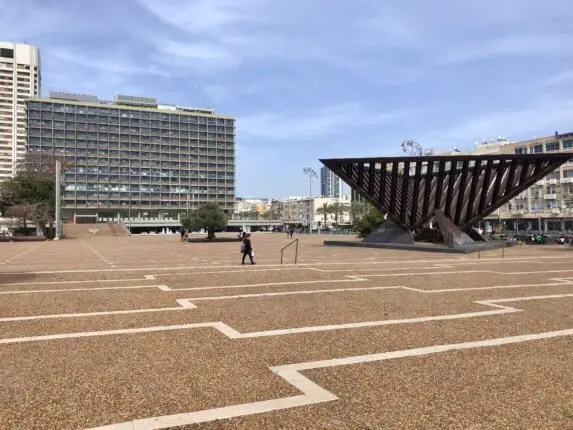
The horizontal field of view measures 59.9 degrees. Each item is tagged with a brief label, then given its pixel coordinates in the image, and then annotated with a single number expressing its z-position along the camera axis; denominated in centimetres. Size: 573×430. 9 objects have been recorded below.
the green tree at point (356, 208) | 12443
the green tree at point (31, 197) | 6138
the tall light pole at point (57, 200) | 6102
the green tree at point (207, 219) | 5212
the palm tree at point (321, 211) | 15312
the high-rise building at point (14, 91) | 15925
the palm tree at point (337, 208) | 15045
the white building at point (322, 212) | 15873
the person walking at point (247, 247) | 2126
